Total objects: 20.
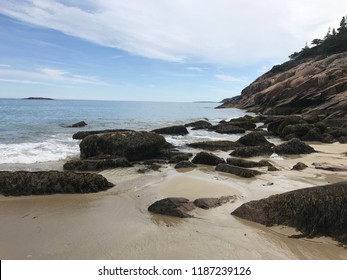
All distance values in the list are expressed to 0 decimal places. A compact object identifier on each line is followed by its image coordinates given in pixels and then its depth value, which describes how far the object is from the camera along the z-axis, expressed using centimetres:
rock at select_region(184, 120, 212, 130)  2777
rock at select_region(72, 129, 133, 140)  1984
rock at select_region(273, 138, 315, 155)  1368
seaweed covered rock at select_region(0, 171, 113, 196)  783
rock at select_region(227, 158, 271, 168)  1096
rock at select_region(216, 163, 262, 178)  937
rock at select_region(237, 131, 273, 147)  1557
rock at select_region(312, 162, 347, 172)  998
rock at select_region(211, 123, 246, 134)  2388
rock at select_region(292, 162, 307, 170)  1036
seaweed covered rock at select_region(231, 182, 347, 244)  544
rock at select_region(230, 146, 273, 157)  1352
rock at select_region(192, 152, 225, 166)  1150
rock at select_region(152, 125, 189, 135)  2247
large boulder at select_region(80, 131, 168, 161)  1266
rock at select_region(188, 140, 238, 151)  1528
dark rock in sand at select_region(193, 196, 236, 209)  672
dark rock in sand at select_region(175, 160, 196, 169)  1116
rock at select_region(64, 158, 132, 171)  1096
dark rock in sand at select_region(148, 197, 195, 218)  630
